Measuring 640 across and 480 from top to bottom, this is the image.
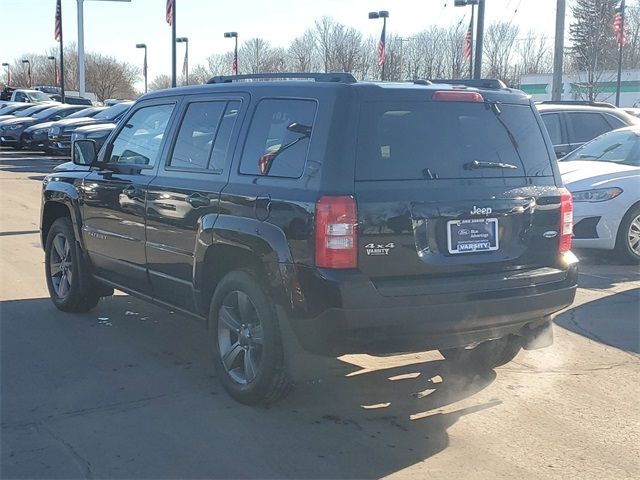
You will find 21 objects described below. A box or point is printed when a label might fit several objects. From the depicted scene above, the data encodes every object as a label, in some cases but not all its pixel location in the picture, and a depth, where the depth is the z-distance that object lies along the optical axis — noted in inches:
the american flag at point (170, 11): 1242.6
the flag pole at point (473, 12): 979.8
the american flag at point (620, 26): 1336.0
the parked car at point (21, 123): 1131.3
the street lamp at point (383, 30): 1208.8
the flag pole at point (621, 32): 1339.8
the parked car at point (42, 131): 1038.4
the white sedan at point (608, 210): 352.5
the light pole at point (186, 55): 1874.1
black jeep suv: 158.4
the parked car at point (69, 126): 931.3
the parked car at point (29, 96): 1747.0
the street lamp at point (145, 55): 2493.8
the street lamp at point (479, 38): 748.0
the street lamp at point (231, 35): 1717.5
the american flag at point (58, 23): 1579.7
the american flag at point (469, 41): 1077.1
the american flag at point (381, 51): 1207.9
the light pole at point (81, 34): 1838.1
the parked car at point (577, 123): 487.8
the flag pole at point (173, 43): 1235.5
